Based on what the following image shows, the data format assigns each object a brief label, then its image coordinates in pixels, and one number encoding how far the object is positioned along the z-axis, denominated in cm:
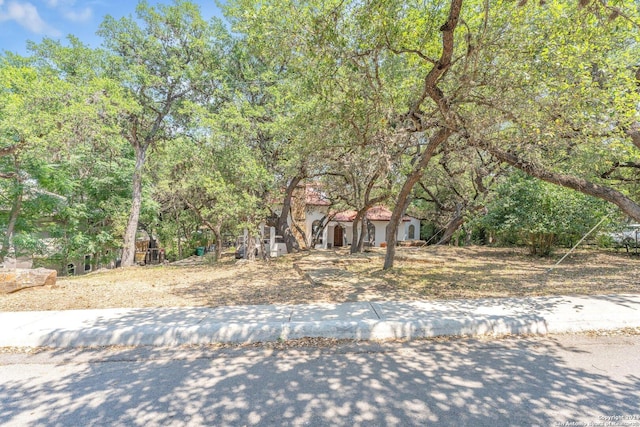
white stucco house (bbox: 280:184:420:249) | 2358
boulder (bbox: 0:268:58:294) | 693
